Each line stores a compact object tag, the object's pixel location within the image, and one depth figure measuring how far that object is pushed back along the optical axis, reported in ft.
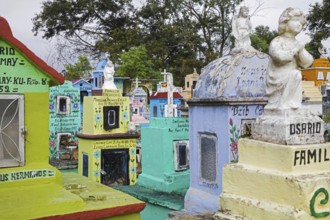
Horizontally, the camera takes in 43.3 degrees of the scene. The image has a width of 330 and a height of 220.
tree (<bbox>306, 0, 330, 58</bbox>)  98.48
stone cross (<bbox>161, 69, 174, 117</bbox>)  45.32
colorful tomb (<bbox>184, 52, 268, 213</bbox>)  22.66
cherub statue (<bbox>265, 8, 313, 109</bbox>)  13.46
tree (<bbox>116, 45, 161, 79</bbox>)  94.38
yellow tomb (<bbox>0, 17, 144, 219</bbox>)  15.76
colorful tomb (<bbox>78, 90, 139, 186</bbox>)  41.52
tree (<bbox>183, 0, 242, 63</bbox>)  104.94
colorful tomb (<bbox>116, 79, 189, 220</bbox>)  31.50
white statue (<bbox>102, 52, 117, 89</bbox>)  44.34
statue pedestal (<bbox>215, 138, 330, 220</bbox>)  12.07
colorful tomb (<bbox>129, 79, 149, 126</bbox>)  70.79
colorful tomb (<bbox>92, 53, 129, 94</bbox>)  73.20
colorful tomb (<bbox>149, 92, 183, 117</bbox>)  67.56
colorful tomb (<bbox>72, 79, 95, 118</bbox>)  68.44
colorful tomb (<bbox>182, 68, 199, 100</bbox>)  79.29
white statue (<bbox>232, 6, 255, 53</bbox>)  23.07
